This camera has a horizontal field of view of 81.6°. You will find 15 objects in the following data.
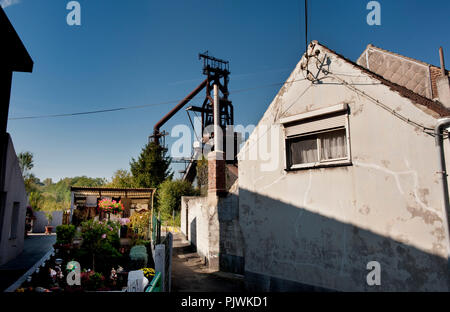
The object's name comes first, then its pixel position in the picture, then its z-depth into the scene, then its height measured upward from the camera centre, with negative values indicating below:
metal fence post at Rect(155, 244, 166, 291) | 5.90 -1.47
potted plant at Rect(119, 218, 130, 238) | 10.93 -1.47
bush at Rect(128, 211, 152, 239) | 12.00 -1.30
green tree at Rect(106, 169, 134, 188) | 28.38 +1.74
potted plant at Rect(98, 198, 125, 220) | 10.50 -0.40
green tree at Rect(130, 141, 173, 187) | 27.25 +3.06
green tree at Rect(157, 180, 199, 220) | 21.56 -0.13
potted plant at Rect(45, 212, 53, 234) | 21.52 -1.81
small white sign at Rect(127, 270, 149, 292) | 4.09 -1.35
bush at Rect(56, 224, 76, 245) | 8.99 -1.34
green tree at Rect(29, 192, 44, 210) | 21.73 -0.50
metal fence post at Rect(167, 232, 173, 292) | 7.80 -1.84
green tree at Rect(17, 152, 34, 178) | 28.32 +3.71
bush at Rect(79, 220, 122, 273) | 7.02 -1.40
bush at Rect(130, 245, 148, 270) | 7.91 -1.97
